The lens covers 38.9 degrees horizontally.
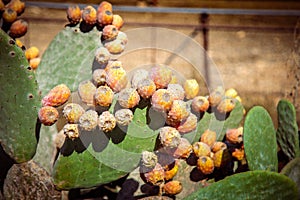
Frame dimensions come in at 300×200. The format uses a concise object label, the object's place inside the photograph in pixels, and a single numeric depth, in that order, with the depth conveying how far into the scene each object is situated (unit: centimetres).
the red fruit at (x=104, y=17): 90
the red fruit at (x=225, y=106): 94
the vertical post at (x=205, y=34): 220
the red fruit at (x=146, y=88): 77
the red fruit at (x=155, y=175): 80
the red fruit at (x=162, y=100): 76
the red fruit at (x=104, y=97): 78
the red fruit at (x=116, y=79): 80
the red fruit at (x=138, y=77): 80
